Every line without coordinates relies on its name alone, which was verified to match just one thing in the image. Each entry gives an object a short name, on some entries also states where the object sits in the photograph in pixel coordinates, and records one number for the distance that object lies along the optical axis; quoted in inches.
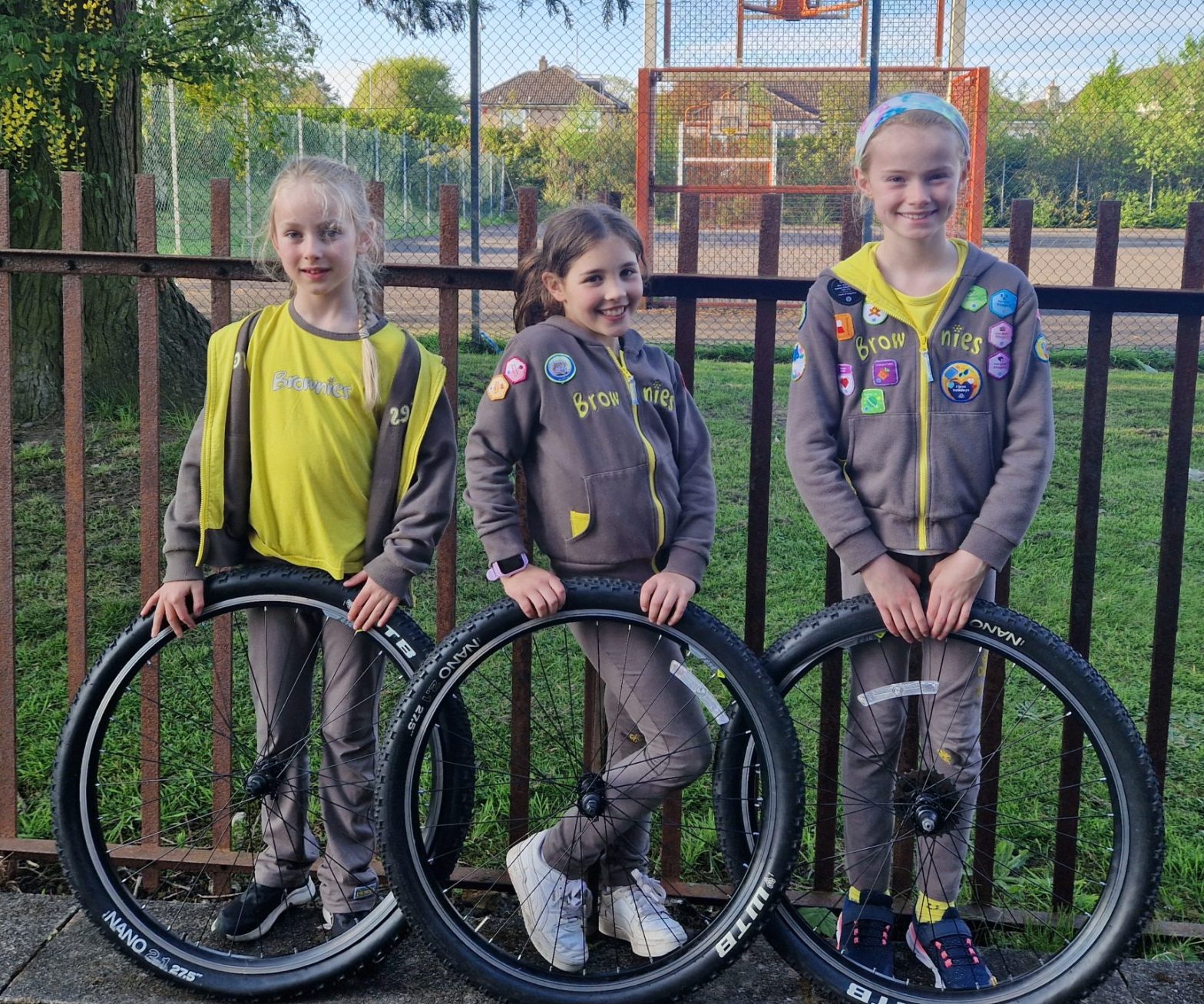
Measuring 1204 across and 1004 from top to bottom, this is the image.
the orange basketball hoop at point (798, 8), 479.1
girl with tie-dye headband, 95.4
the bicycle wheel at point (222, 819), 102.6
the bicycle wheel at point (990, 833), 96.0
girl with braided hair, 101.1
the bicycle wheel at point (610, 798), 97.2
